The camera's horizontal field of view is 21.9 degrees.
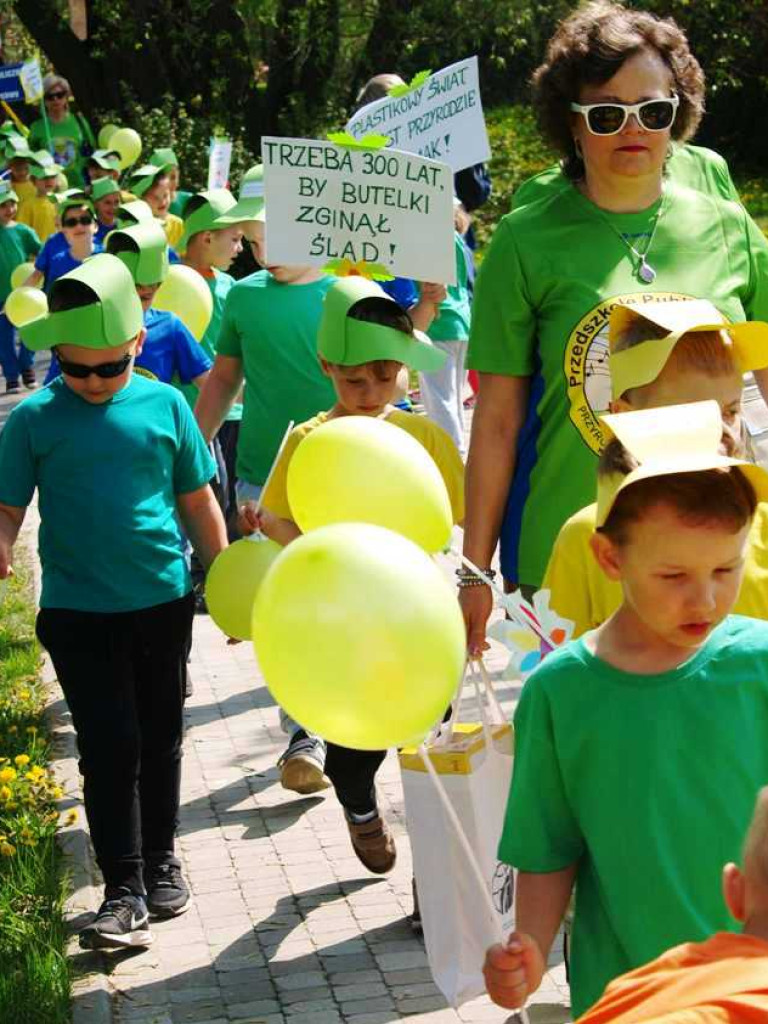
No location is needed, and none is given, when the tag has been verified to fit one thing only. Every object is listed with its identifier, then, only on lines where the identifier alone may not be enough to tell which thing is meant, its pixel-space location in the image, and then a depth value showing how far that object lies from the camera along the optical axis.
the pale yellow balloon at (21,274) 14.89
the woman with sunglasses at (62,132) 23.33
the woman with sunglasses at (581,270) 4.44
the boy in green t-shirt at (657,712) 3.03
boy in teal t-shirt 5.55
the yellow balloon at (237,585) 5.20
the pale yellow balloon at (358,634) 2.85
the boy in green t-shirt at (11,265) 18.16
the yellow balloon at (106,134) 21.19
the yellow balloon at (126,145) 20.08
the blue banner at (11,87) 22.94
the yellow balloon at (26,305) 9.98
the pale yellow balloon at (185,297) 8.41
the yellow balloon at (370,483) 3.57
